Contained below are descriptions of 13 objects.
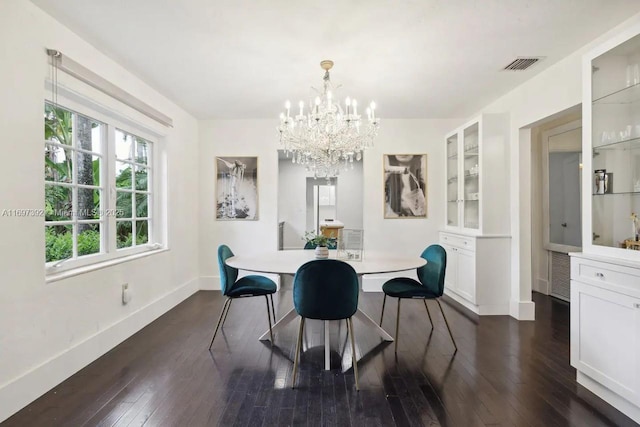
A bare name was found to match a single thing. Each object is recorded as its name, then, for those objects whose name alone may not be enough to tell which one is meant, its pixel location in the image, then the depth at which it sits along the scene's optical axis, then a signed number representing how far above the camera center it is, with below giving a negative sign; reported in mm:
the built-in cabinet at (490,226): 3721 -202
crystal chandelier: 2848 +704
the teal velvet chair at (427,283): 2804 -682
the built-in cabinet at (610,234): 1861 -173
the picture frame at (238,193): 4895 +264
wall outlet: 2988 -756
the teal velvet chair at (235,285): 2824 -674
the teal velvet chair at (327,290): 2201 -548
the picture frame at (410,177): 4859 +475
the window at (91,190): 2393 +195
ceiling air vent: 2873 +1319
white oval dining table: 2488 -458
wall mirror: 8484 +259
